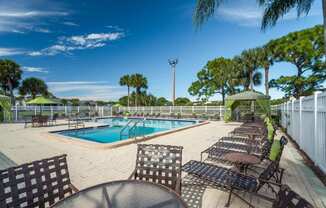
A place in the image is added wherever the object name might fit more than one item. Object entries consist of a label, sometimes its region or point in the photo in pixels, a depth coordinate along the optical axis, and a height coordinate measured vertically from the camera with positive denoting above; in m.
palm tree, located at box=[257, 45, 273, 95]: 18.52 +5.34
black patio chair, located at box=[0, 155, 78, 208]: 1.32 -0.74
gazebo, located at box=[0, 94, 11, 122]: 12.08 -0.26
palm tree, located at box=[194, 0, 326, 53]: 4.14 +2.73
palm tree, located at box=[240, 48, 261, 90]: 19.80 +5.52
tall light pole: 22.20 +5.65
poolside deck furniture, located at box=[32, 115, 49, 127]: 10.42 -0.99
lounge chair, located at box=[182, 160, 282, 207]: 1.97 -1.08
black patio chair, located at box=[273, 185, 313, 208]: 0.87 -0.57
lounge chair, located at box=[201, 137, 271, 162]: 3.24 -1.09
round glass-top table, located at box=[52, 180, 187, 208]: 1.28 -0.80
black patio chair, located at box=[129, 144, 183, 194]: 1.90 -0.75
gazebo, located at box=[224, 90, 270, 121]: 10.80 +0.35
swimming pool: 9.31 -1.86
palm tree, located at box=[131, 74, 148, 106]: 28.79 +4.37
